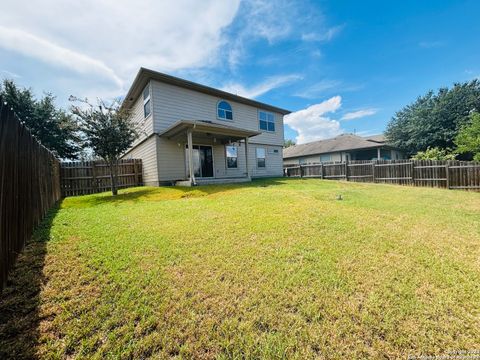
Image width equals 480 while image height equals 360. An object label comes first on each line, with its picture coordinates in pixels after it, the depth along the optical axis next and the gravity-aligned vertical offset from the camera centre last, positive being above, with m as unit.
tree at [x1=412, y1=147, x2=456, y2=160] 15.86 +0.72
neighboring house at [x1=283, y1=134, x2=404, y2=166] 23.36 +2.18
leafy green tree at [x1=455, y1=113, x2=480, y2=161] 12.99 +1.56
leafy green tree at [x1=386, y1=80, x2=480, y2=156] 20.06 +4.74
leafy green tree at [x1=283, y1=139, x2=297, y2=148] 62.27 +9.11
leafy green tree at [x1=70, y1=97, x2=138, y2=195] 8.91 +2.32
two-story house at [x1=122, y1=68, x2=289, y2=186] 11.13 +2.42
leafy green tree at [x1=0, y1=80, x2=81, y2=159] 17.08 +6.08
